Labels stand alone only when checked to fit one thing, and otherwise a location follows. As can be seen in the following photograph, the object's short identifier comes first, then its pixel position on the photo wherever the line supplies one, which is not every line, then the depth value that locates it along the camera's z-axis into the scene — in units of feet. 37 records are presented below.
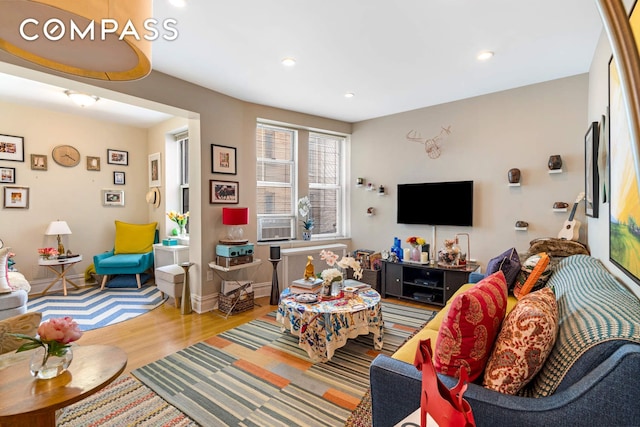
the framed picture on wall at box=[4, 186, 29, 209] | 13.92
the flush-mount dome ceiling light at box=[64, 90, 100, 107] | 12.10
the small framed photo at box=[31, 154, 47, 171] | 14.52
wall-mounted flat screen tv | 12.98
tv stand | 11.91
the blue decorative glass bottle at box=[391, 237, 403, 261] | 13.69
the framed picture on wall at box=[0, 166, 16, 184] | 13.76
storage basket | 11.77
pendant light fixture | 2.58
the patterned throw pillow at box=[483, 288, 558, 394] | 3.58
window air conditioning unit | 14.85
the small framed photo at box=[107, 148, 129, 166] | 16.87
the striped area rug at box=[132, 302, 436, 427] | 6.19
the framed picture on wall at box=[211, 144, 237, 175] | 12.19
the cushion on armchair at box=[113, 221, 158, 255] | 16.43
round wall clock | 15.14
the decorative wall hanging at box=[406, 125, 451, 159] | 13.61
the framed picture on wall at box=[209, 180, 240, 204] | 12.20
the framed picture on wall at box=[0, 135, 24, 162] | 13.73
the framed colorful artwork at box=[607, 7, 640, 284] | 4.31
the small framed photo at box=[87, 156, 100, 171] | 16.19
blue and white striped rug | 11.43
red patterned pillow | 3.99
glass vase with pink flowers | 4.40
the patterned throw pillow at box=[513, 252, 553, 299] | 7.34
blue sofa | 2.90
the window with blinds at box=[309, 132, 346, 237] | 16.53
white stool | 12.12
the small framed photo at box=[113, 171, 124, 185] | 17.11
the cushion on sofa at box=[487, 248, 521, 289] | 8.09
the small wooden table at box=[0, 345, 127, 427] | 3.91
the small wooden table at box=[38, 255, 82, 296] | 13.89
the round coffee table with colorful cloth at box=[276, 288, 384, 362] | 8.09
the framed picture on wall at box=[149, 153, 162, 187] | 16.90
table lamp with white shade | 14.25
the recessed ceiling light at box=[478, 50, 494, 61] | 9.00
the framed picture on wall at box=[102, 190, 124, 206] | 16.83
